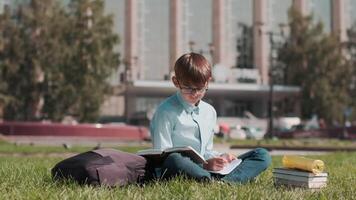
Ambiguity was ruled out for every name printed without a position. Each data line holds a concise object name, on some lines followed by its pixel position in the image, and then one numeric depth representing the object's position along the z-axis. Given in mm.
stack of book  4770
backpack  4855
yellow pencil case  4768
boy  5082
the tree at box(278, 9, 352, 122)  56281
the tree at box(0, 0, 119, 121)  42625
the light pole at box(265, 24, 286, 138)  61750
